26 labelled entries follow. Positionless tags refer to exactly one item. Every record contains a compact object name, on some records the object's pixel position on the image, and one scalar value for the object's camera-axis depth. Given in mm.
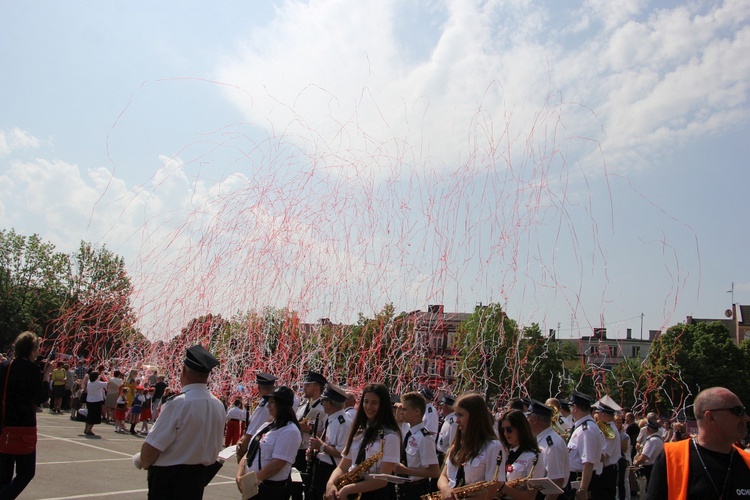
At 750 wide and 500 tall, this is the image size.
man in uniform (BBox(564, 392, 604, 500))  7168
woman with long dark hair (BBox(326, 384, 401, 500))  5066
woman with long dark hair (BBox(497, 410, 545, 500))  4973
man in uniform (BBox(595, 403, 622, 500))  8609
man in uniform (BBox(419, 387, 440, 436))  11073
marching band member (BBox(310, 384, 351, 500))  6629
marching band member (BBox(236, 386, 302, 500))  5113
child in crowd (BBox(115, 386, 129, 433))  17766
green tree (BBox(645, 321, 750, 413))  51031
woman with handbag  5992
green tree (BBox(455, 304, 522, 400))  49094
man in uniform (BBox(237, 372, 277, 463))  6492
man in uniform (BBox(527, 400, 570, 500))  5691
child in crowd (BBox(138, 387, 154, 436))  19252
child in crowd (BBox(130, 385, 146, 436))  18438
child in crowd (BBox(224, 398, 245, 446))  15080
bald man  3020
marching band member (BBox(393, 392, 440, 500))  5895
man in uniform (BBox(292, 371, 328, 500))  7727
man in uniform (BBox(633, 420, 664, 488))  12258
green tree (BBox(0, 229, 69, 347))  56469
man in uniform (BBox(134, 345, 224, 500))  4234
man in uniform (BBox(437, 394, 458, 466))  9831
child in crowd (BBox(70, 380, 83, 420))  19906
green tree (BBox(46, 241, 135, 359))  58394
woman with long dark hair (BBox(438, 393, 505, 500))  4637
